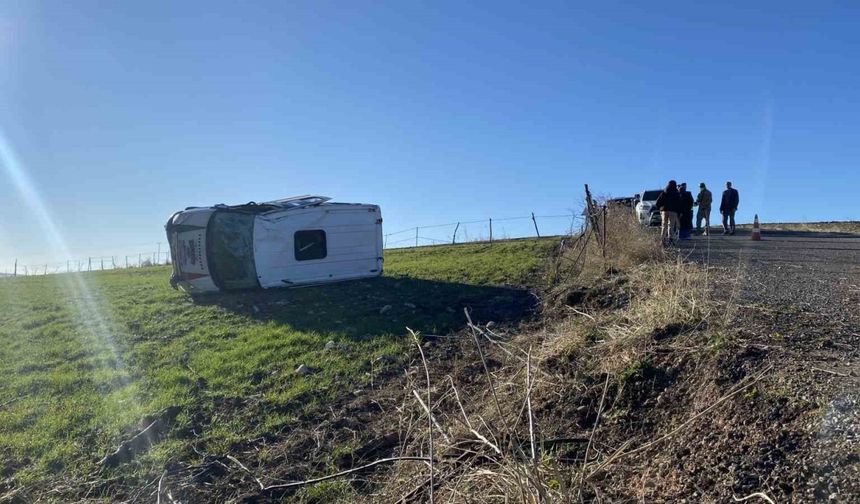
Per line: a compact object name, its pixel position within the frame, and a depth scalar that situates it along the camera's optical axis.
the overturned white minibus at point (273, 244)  13.06
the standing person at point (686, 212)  14.87
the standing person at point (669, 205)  13.12
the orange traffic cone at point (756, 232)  16.19
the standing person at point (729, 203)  17.36
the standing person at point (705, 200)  17.80
